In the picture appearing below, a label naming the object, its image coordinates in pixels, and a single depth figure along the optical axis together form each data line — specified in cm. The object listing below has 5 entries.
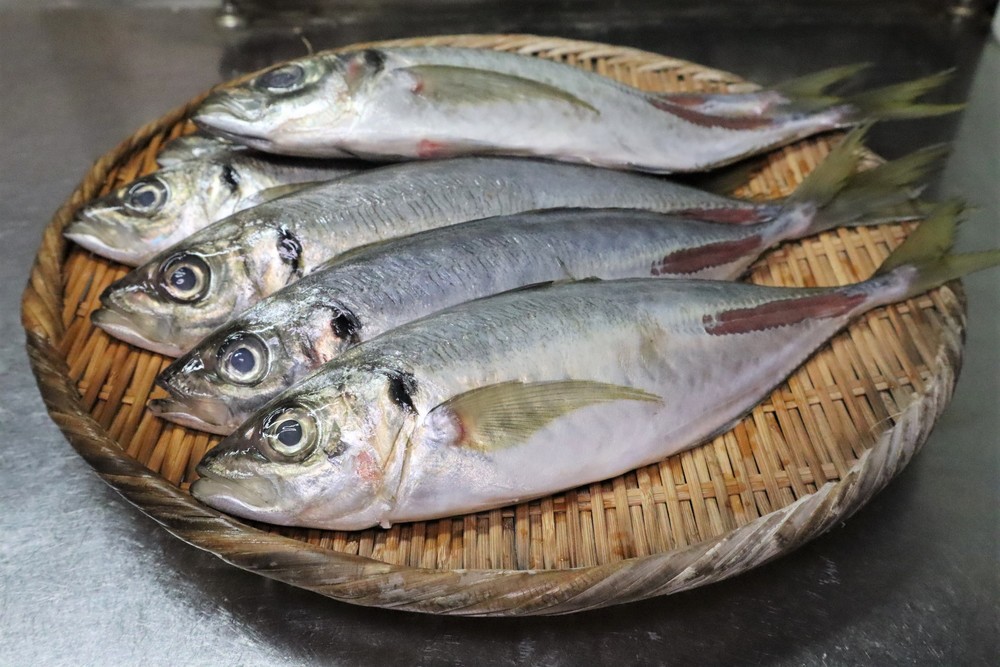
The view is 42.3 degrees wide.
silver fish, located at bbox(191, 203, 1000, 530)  36
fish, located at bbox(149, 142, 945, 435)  39
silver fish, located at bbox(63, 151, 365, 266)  46
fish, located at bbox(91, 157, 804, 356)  42
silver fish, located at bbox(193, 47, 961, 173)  46
